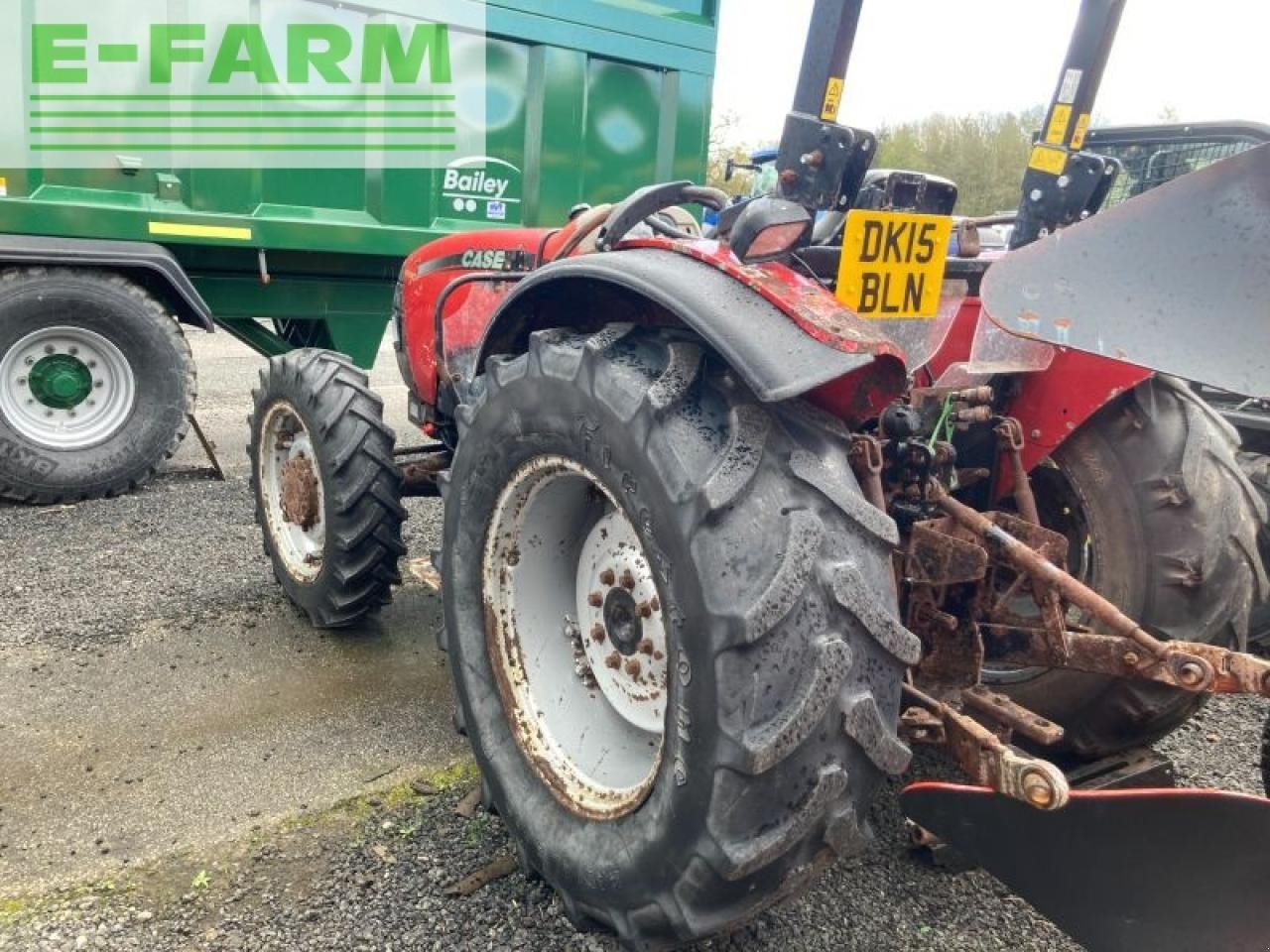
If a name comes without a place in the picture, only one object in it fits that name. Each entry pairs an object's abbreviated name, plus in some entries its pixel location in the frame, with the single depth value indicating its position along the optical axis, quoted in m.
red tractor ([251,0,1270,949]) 1.56
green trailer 5.23
